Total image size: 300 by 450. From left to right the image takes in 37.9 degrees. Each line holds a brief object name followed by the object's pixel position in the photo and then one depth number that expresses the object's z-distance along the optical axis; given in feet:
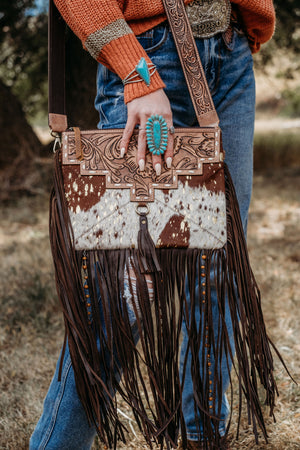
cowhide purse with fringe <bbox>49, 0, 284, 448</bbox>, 2.85
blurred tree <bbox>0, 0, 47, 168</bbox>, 13.93
